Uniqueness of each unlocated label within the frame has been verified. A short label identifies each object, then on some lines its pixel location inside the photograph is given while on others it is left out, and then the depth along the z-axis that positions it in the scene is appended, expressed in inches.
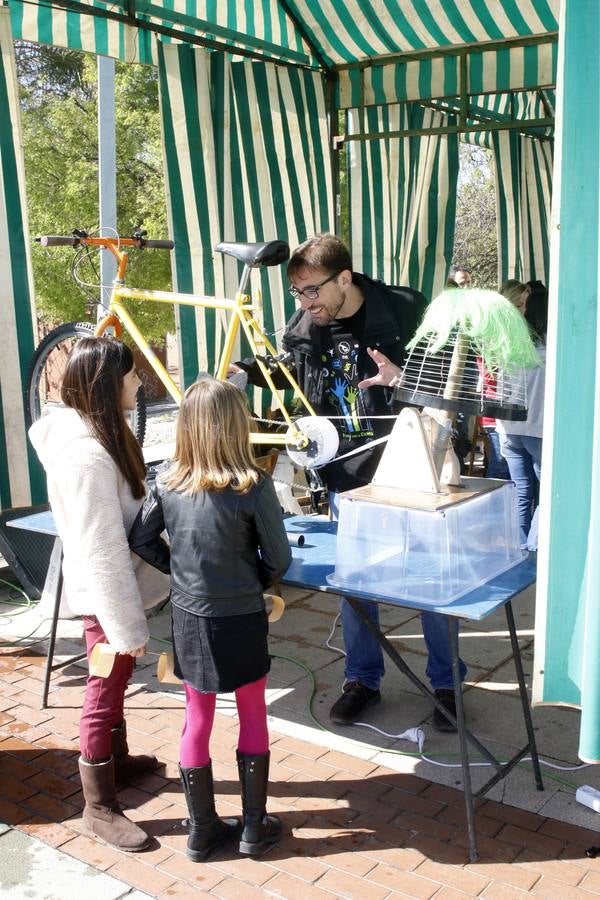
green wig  104.8
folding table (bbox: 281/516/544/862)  112.2
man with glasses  144.3
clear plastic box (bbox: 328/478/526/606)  115.5
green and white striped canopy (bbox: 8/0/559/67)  207.0
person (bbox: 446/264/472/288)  315.6
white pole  223.5
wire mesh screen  107.3
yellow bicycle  172.9
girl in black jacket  108.3
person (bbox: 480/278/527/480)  297.5
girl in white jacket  114.4
